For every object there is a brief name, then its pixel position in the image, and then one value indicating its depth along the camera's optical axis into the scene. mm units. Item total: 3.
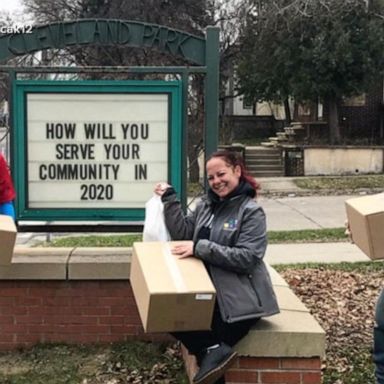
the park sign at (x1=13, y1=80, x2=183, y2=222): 4957
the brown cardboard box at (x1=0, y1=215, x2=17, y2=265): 3816
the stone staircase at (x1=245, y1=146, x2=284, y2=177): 21062
